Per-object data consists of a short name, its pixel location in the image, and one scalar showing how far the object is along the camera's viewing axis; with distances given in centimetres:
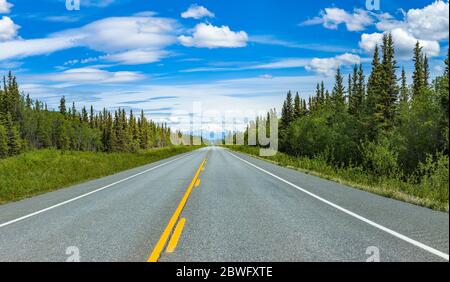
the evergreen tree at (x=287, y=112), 8738
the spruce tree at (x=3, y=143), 7844
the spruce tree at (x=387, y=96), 4434
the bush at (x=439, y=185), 1081
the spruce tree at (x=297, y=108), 8474
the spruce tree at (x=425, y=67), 8419
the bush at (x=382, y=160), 2034
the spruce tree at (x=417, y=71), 6578
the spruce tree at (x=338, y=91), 7069
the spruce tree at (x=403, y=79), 9674
